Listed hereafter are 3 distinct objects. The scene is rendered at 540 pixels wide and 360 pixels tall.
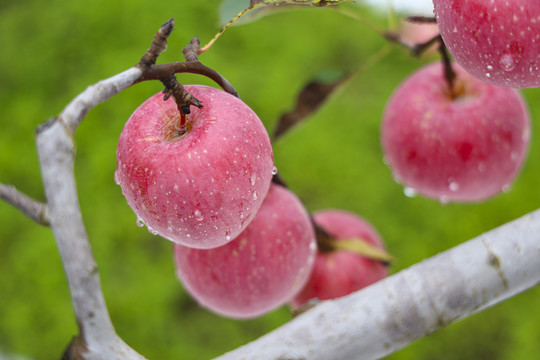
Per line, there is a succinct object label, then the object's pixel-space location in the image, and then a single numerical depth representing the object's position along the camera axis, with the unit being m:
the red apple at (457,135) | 1.25
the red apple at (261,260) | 1.19
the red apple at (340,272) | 1.28
